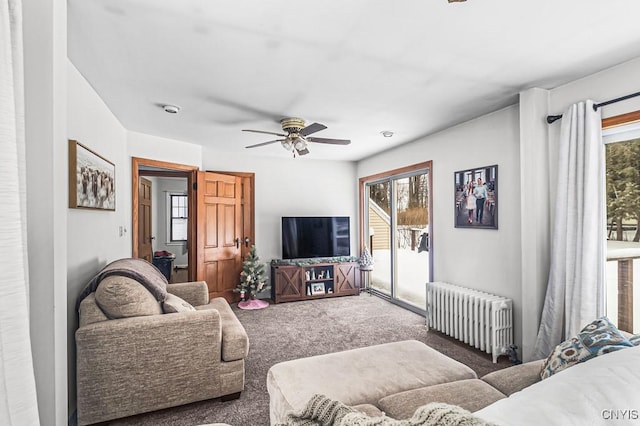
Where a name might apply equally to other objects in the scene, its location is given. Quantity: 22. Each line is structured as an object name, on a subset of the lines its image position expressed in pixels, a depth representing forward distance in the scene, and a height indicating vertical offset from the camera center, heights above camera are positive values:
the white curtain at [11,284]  0.83 -0.19
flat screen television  5.42 -0.42
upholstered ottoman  1.45 -0.82
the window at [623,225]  2.35 -0.11
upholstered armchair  2.02 -0.96
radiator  3.04 -1.09
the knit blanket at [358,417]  0.71 -0.52
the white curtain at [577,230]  2.36 -0.15
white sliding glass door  4.54 -0.33
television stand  5.18 -1.15
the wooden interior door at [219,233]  4.70 -0.30
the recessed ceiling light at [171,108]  3.09 +1.04
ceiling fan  3.41 +0.85
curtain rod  2.19 +0.79
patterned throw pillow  1.26 -0.55
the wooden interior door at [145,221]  5.24 -0.12
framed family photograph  3.31 +0.16
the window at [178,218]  7.53 -0.10
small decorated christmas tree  4.96 -1.00
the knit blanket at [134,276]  2.23 -0.48
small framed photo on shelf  5.34 -1.28
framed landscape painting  2.16 +0.27
